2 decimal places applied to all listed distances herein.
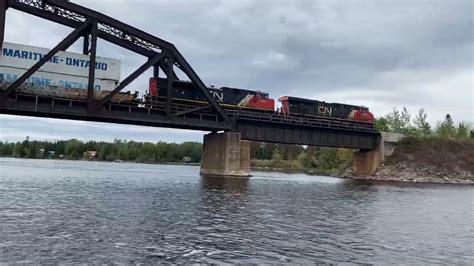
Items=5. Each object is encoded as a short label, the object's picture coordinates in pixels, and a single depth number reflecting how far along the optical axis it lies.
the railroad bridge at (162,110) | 63.56
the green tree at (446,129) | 146.46
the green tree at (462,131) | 147.32
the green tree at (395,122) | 147.12
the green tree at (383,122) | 145.41
